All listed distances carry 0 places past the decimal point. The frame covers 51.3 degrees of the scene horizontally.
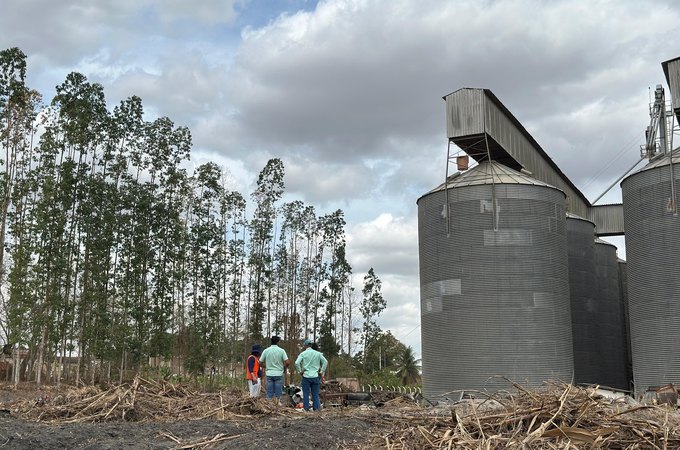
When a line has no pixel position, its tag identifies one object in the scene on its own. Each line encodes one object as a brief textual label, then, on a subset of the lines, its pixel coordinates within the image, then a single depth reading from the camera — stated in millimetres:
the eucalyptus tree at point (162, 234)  37719
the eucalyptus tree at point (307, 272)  52750
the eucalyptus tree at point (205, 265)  41594
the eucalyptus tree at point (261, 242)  46750
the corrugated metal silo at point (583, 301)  32562
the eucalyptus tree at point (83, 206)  33438
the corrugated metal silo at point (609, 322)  33906
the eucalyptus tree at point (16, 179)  30594
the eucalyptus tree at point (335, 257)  54031
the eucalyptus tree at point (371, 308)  56531
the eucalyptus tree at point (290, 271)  51197
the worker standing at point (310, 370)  16125
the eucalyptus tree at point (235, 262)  45969
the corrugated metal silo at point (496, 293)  24516
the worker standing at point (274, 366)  16719
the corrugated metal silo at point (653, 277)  23016
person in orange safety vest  17406
